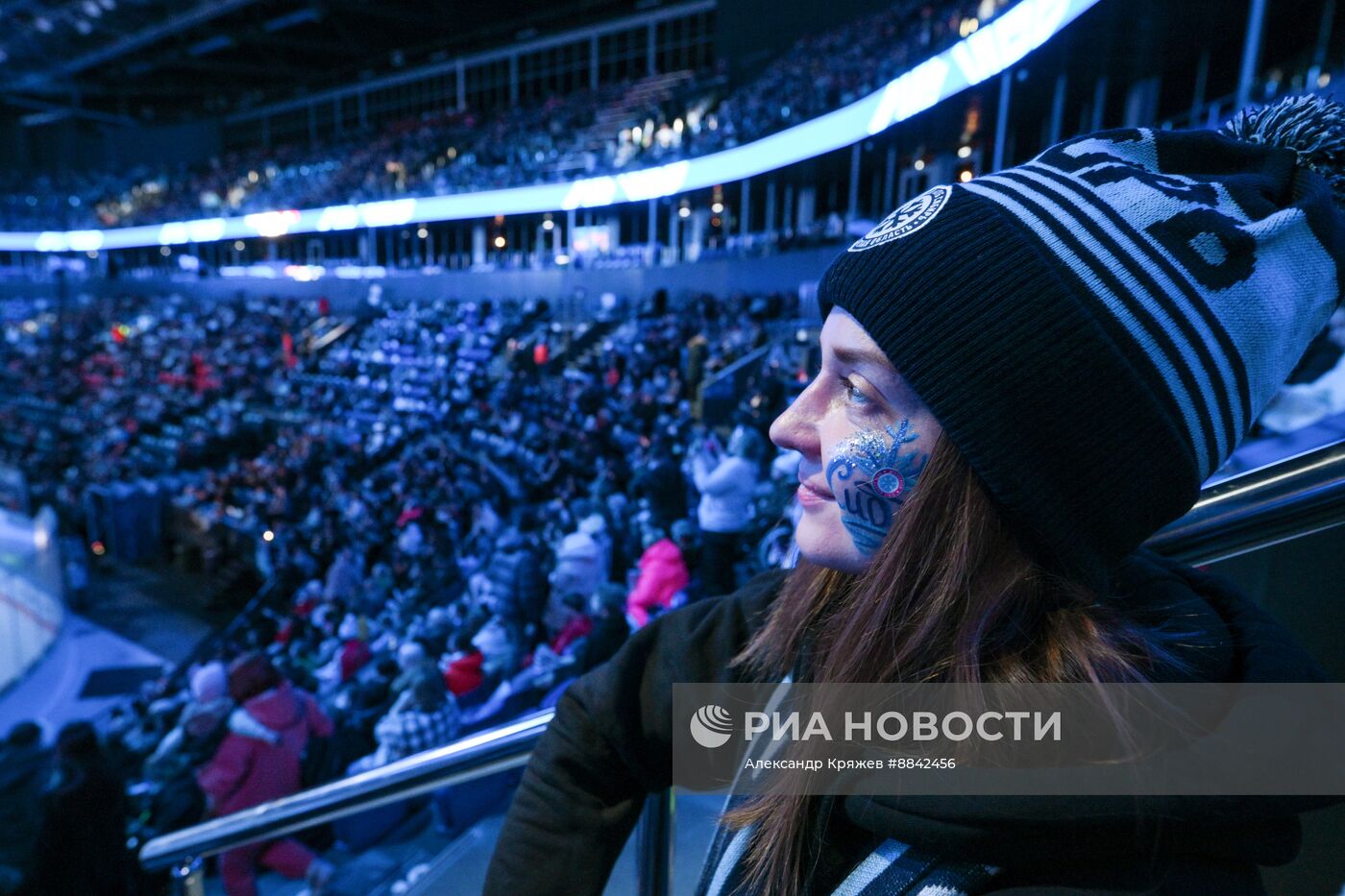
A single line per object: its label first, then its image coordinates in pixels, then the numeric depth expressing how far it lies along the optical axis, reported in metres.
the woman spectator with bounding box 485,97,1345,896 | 0.55
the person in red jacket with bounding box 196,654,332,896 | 2.87
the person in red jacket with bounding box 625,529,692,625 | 4.00
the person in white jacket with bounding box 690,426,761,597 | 4.21
